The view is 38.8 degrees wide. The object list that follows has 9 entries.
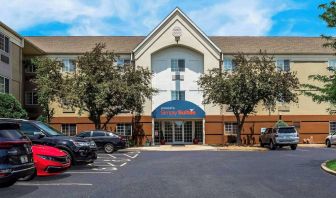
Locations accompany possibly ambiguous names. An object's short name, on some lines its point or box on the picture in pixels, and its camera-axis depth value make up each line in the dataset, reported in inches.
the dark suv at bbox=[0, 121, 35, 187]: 430.3
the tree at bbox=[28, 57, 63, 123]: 1459.2
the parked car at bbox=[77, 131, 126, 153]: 1238.3
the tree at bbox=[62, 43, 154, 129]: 1403.8
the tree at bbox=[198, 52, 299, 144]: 1503.4
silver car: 1395.2
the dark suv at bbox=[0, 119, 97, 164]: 646.5
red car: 567.5
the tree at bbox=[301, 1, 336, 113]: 786.7
